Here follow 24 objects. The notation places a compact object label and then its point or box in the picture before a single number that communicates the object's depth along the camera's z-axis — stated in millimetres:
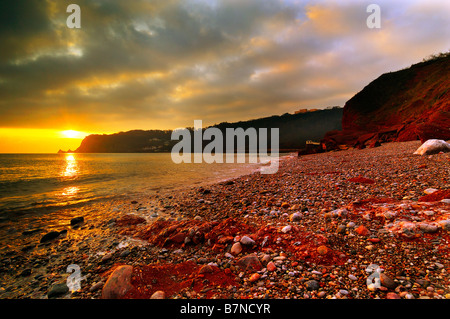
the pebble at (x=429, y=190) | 4344
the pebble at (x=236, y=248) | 3312
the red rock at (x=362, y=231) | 3128
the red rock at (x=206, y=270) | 2822
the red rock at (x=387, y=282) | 1948
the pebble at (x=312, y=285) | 2146
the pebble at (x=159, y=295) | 2371
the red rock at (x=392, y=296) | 1854
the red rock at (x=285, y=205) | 5326
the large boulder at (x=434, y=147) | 9336
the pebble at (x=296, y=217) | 4282
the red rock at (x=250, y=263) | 2743
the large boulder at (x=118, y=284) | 2549
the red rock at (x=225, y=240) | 3715
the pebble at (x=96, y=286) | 2752
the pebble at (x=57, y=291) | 2793
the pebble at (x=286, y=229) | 3681
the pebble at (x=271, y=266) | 2636
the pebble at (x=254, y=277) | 2477
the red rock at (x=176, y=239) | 4068
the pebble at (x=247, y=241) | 3438
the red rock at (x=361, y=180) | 6455
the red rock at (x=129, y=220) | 5859
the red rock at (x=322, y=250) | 2809
